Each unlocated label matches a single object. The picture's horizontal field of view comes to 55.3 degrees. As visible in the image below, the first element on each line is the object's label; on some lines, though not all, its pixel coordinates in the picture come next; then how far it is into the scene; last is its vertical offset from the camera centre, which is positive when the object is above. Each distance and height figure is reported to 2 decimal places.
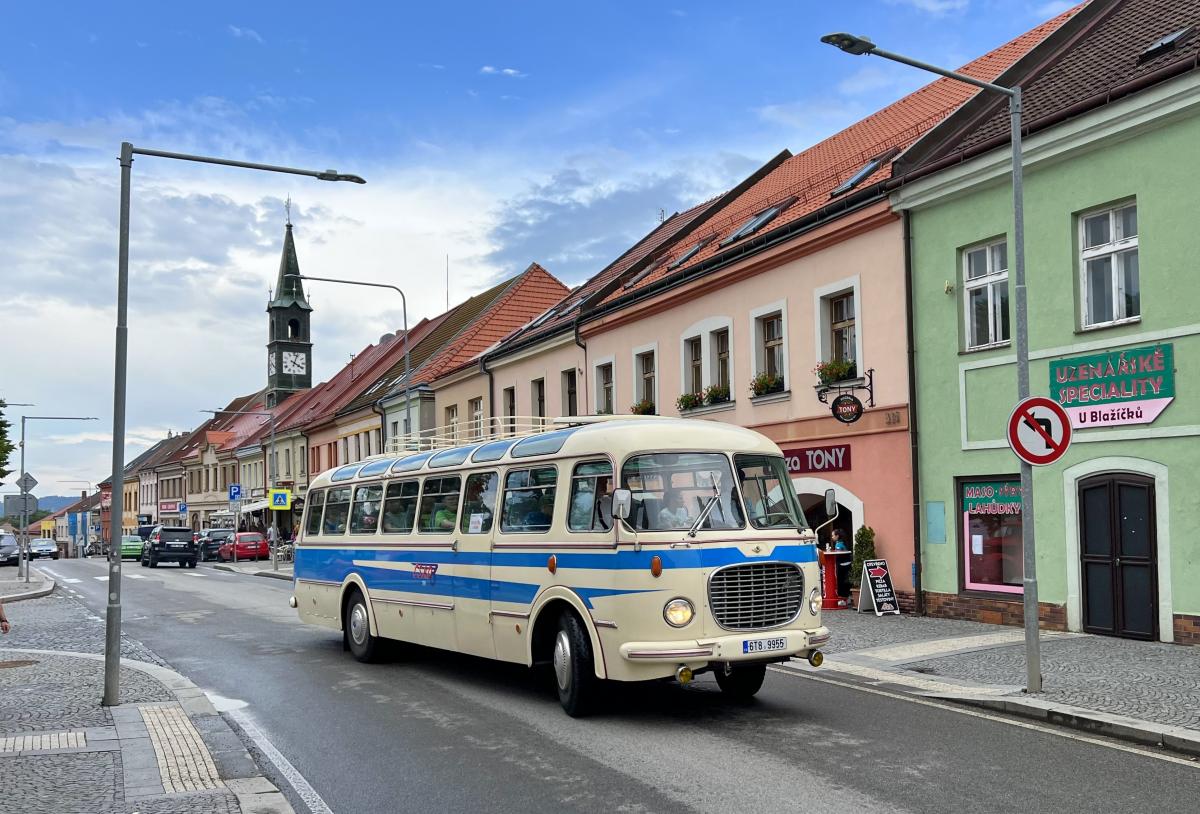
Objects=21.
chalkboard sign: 17.66 -1.53
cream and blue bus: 9.34 -0.58
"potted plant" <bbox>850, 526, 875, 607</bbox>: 18.48 -0.97
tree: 46.00 +2.05
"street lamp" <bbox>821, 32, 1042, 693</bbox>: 10.38 +1.51
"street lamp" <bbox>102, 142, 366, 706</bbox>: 10.43 +0.84
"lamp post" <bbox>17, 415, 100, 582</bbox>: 31.02 +0.10
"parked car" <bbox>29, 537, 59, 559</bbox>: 76.96 -3.59
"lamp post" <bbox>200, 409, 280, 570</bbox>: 40.62 +0.64
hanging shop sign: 18.55 +1.31
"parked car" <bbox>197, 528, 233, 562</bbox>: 55.12 -2.27
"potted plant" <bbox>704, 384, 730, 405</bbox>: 23.38 +1.97
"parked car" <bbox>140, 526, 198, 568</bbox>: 48.81 -2.23
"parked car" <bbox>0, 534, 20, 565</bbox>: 57.11 -2.73
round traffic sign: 10.27 +0.51
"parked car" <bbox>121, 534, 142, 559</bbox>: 61.51 -2.77
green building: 13.60 +2.02
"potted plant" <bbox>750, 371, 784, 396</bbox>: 21.44 +2.00
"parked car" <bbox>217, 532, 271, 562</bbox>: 52.47 -2.39
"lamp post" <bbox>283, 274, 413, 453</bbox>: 29.42 +5.45
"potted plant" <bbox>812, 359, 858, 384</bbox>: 19.27 +2.02
